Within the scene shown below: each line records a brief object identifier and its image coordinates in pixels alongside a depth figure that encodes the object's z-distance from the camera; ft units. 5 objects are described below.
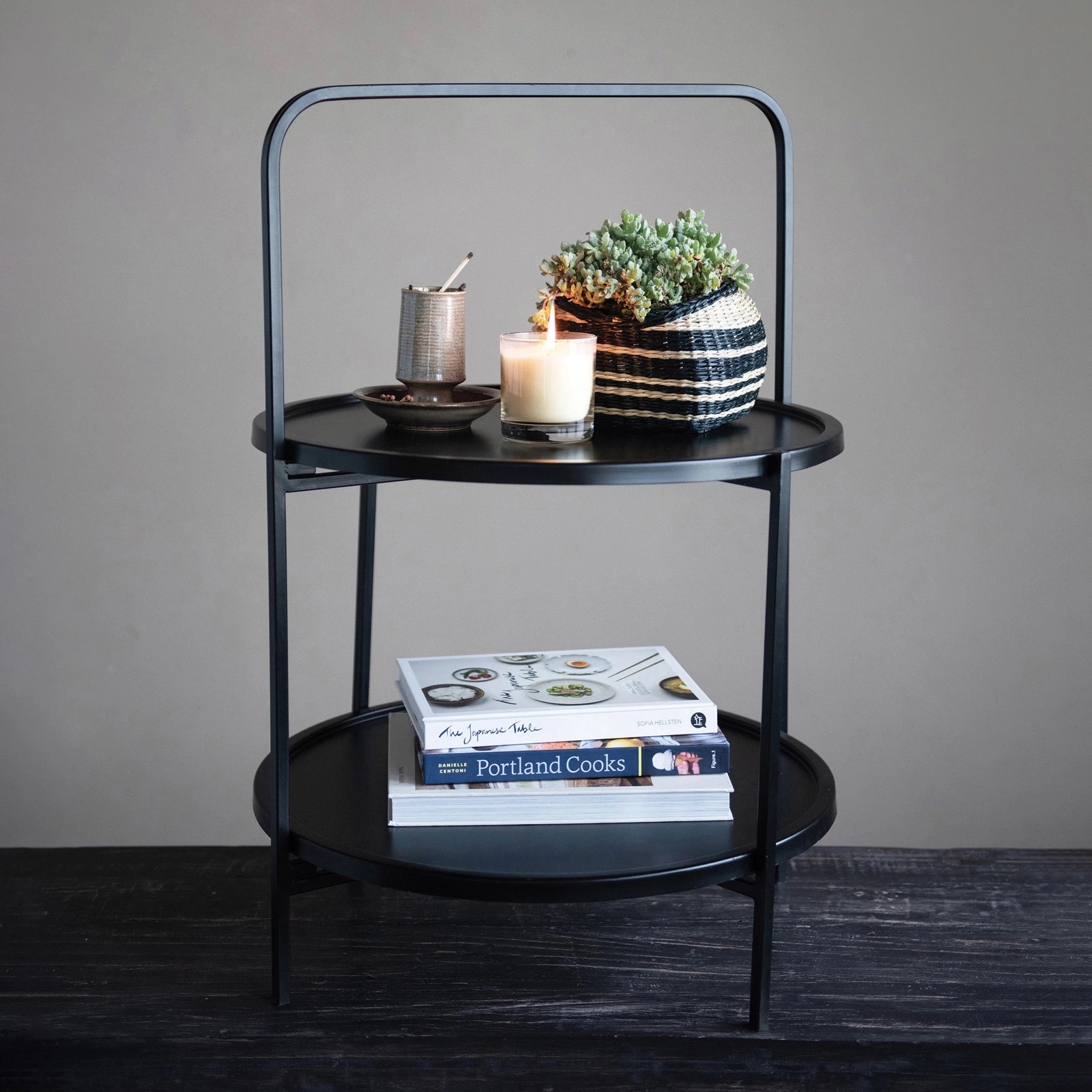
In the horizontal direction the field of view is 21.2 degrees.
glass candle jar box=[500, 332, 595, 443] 7.27
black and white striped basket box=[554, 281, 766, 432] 7.41
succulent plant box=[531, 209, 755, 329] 7.41
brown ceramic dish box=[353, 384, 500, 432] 7.47
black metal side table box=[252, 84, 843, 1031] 7.07
